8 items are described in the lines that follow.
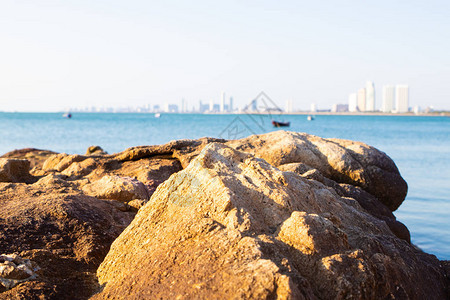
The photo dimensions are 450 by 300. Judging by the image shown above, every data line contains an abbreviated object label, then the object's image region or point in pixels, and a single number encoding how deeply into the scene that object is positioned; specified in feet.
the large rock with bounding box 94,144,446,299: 9.93
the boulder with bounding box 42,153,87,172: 29.19
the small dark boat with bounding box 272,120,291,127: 188.29
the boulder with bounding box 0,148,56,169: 45.76
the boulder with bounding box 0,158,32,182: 23.90
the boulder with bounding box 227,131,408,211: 26.50
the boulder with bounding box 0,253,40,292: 11.35
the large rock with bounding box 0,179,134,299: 11.53
